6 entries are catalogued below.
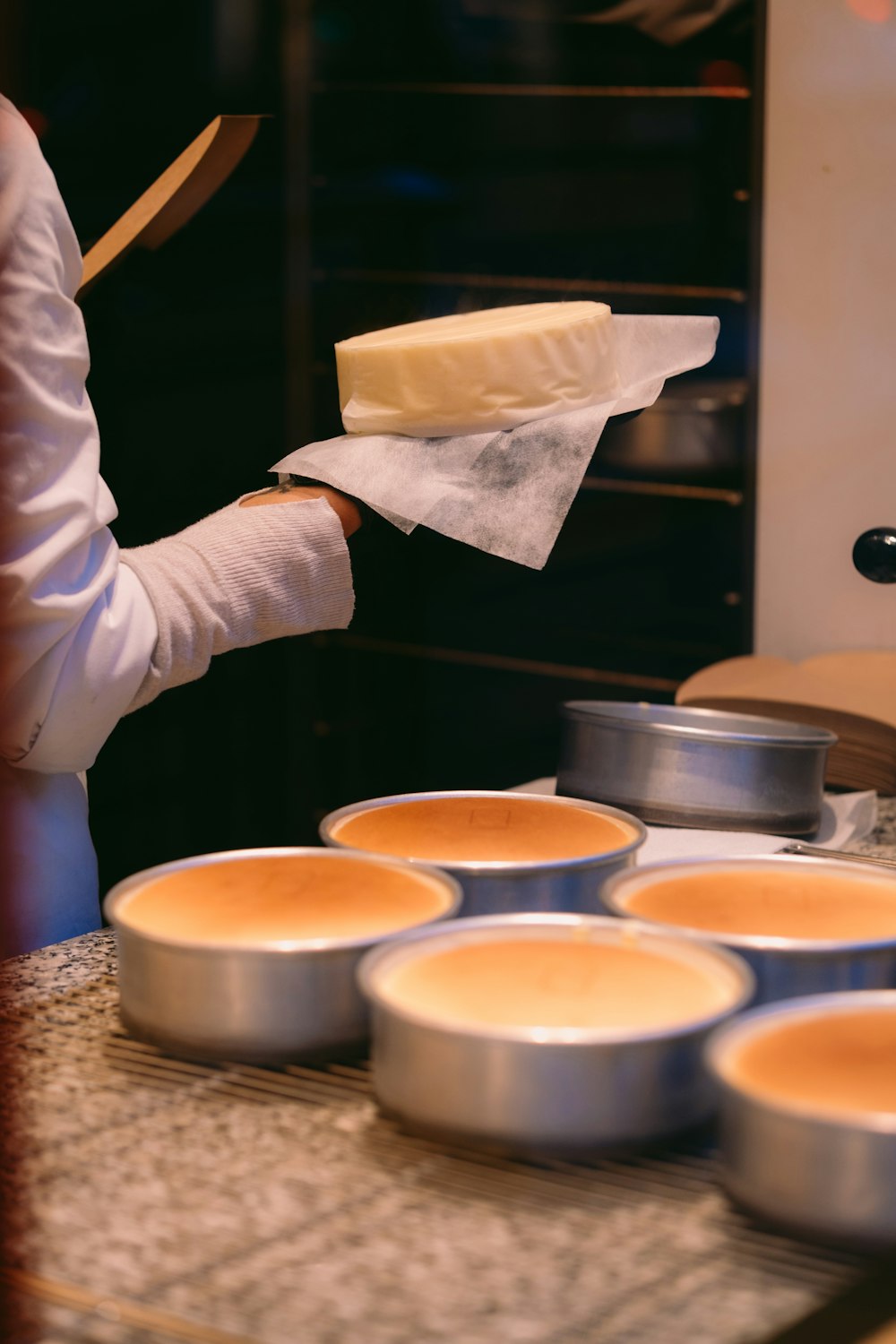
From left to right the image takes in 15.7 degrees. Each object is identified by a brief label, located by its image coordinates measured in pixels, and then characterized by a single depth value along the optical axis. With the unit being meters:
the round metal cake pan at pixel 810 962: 1.79
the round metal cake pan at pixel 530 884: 1.89
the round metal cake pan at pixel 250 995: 1.78
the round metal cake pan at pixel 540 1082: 1.70
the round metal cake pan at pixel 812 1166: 1.65
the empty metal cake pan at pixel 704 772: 2.22
